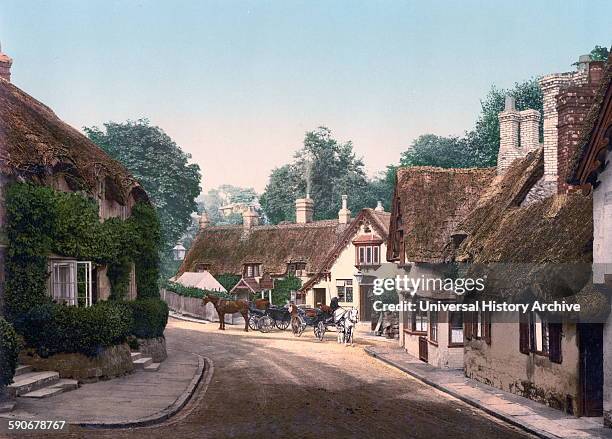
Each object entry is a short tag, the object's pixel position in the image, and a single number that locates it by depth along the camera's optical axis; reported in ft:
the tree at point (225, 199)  475.31
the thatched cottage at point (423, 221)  99.15
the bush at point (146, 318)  85.30
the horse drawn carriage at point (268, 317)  133.18
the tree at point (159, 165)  197.36
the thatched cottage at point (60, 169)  65.72
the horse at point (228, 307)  134.00
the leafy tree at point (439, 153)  206.94
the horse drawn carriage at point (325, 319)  114.01
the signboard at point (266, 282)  180.34
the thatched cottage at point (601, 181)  49.78
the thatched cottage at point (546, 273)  52.44
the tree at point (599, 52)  164.25
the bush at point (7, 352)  50.75
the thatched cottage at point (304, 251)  165.07
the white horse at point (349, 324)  113.19
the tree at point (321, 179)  249.75
